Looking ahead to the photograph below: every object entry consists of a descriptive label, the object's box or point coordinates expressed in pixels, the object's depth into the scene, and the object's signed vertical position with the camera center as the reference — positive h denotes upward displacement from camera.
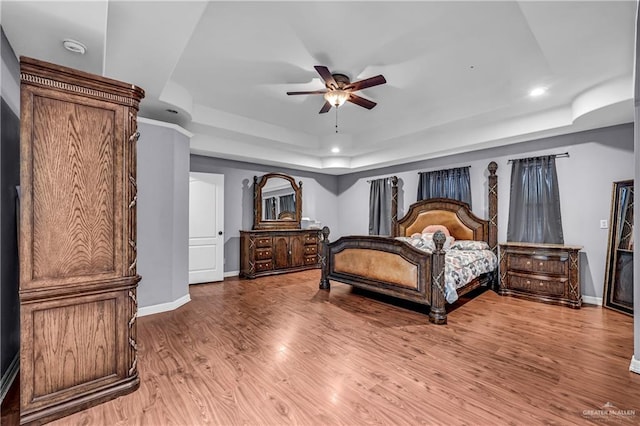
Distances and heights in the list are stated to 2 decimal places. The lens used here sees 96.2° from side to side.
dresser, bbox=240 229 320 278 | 5.80 -0.83
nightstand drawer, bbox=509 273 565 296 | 4.04 -1.03
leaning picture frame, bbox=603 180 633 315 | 3.64 -0.49
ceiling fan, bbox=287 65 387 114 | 3.06 +1.46
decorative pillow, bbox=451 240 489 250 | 4.80 -0.53
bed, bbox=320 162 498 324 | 3.45 -0.60
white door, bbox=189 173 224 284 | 5.31 -0.28
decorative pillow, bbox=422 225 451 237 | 5.43 -0.29
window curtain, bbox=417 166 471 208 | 5.42 +0.59
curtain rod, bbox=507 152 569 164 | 4.34 +0.92
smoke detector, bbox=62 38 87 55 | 2.01 +1.19
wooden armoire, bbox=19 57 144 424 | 1.70 -0.19
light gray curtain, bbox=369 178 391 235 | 6.72 +0.15
